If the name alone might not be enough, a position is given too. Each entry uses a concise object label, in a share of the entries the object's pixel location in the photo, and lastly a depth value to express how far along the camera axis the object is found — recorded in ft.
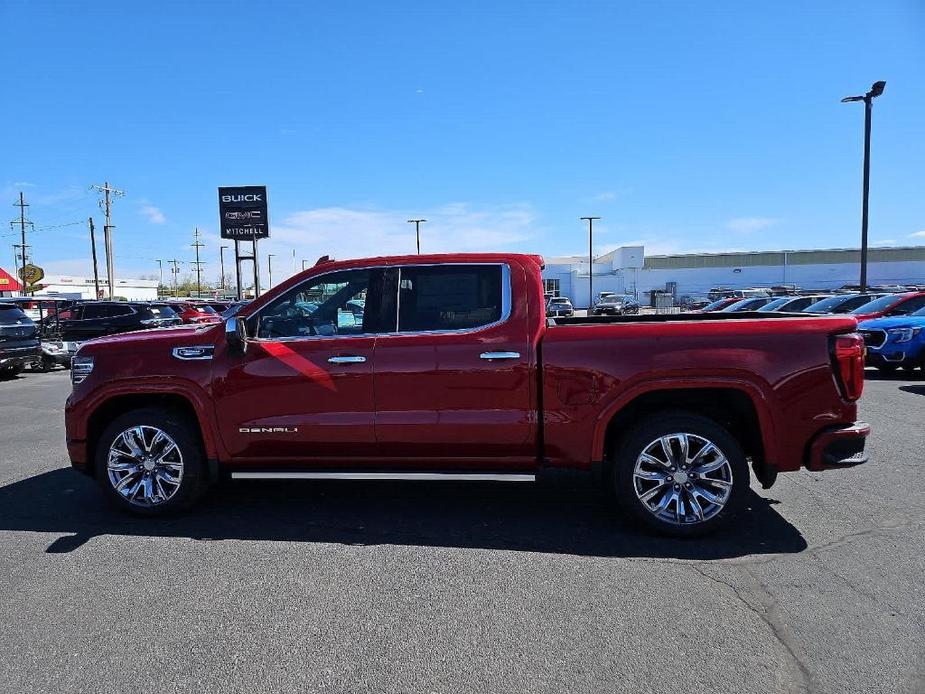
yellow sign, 189.39
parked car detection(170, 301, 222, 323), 67.77
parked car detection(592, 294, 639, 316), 189.56
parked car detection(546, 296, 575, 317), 148.46
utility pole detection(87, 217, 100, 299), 185.47
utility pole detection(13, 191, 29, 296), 224.74
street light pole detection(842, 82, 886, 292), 65.57
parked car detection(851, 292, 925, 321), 45.27
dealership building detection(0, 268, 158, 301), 306.47
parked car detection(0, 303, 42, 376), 48.91
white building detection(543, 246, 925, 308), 268.41
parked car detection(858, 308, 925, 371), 39.19
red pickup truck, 14.03
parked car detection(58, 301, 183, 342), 59.62
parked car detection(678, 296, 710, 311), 154.81
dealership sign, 114.42
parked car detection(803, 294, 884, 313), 56.91
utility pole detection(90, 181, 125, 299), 162.20
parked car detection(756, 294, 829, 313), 72.38
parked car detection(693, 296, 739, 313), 100.58
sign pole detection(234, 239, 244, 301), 127.81
